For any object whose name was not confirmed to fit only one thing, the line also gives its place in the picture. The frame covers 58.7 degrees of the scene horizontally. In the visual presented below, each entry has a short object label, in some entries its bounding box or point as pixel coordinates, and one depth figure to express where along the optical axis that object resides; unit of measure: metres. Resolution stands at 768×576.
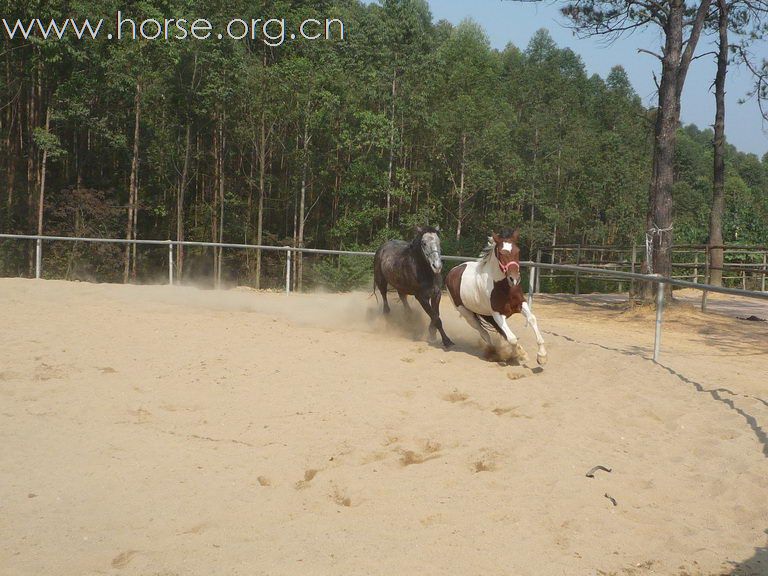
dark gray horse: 10.11
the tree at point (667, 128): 16.16
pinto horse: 8.58
